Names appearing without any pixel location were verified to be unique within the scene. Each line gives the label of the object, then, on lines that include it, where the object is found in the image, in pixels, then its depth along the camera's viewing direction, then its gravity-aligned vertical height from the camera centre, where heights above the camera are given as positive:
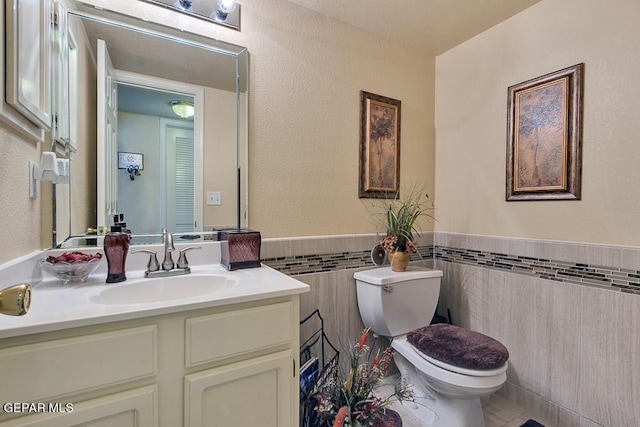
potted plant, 1.78 -0.14
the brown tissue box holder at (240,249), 1.36 -0.18
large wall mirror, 1.25 +0.35
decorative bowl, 1.04 -0.20
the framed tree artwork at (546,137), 1.52 +0.38
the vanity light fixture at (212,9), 1.40 +0.90
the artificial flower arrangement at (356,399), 1.17 -0.73
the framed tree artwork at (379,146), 1.89 +0.39
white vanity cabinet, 0.72 -0.43
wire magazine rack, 1.32 -0.75
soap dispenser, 1.15 -0.17
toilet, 1.32 -0.63
